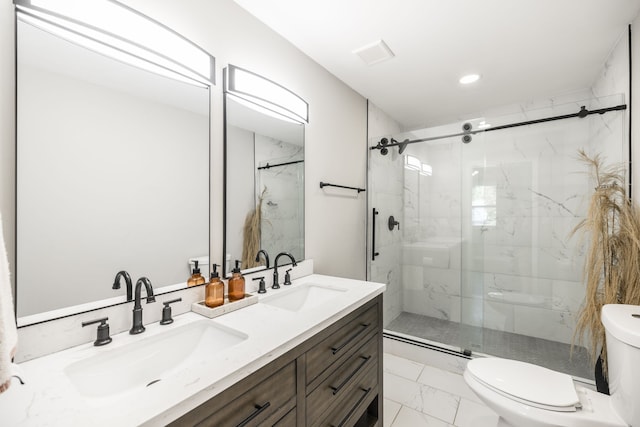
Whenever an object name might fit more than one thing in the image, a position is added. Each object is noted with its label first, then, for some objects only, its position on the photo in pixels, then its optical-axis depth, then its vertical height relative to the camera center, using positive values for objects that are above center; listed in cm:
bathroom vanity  64 -45
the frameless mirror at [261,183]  149 +18
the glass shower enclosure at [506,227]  225 -10
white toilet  114 -79
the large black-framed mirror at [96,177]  89 +13
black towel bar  215 +23
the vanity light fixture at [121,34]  93 +66
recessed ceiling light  234 +113
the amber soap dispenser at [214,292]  124 -34
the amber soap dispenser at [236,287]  133 -34
